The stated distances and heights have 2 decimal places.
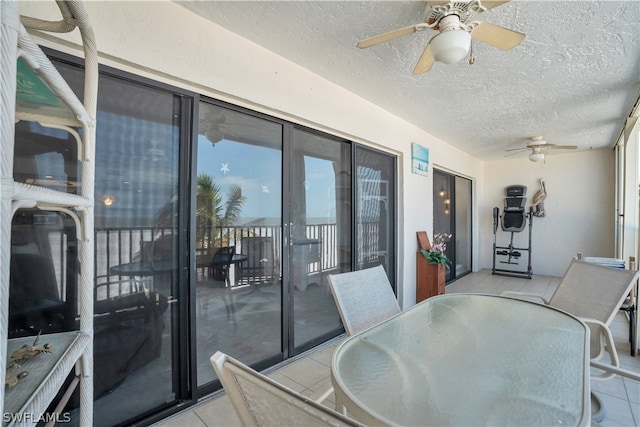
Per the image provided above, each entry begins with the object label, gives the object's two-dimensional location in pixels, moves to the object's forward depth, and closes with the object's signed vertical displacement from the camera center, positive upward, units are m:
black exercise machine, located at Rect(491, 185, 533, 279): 6.02 -0.18
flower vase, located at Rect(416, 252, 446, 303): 3.99 -0.93
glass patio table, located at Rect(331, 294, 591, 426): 0.93 -0.66
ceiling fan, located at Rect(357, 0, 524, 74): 1.57 +1.09
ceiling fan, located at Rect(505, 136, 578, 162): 4.64 +1.16
